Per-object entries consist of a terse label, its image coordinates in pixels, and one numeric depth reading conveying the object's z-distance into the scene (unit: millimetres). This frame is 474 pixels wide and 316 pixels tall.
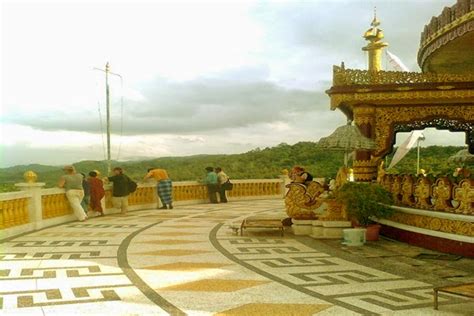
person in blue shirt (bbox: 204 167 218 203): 20912
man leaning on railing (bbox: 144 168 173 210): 17922
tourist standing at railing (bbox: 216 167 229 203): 21062
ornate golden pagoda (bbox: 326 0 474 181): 11375
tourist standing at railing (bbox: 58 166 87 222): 13969
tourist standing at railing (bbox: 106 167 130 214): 16391
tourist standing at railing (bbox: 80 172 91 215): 15055
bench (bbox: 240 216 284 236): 11094
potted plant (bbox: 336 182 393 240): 10117
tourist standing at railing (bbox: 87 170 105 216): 15172
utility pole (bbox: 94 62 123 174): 22344
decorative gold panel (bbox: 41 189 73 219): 12903
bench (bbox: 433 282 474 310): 5020
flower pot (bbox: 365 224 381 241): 10492
